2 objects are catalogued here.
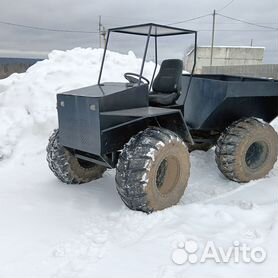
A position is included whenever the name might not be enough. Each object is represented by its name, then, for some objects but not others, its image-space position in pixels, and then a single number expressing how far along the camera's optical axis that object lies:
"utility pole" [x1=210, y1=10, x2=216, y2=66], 25.25
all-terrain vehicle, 3.68
